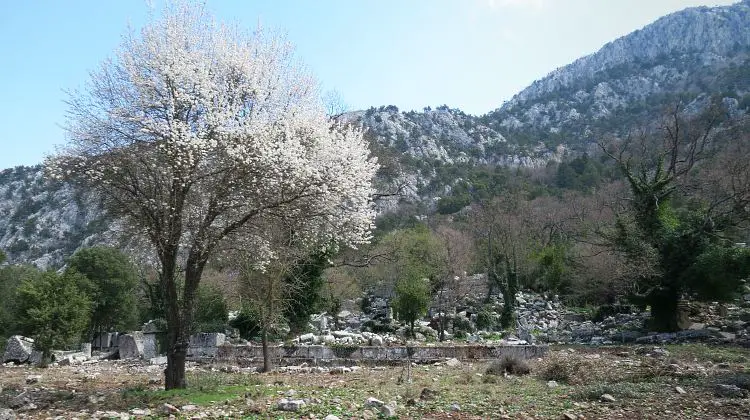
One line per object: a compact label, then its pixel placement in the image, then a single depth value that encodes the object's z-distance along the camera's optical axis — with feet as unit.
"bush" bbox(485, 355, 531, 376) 52.54
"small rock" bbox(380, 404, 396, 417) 29.94
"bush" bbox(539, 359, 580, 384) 46.14
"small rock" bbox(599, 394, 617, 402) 34.35
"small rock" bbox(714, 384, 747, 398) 34.99
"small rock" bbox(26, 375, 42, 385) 54.12
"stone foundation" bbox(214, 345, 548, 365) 68.54
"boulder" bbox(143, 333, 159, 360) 101.71
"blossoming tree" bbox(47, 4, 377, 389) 37.78
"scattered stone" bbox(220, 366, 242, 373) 64.40
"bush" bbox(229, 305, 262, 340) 103.45
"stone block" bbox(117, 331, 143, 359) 100.37
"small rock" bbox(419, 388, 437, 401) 36.49
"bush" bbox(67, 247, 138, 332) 132.77
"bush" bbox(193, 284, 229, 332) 100.33
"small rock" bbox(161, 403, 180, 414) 31.13
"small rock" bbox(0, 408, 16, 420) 28.16
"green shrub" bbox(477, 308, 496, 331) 117.80
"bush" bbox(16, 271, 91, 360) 86.38
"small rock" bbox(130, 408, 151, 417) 30.60
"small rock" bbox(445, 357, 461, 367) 62.99
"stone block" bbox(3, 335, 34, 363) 92.32
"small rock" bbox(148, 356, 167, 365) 86.17
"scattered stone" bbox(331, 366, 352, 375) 60.12
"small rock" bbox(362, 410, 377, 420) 28.92
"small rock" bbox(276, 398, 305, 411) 31.27
